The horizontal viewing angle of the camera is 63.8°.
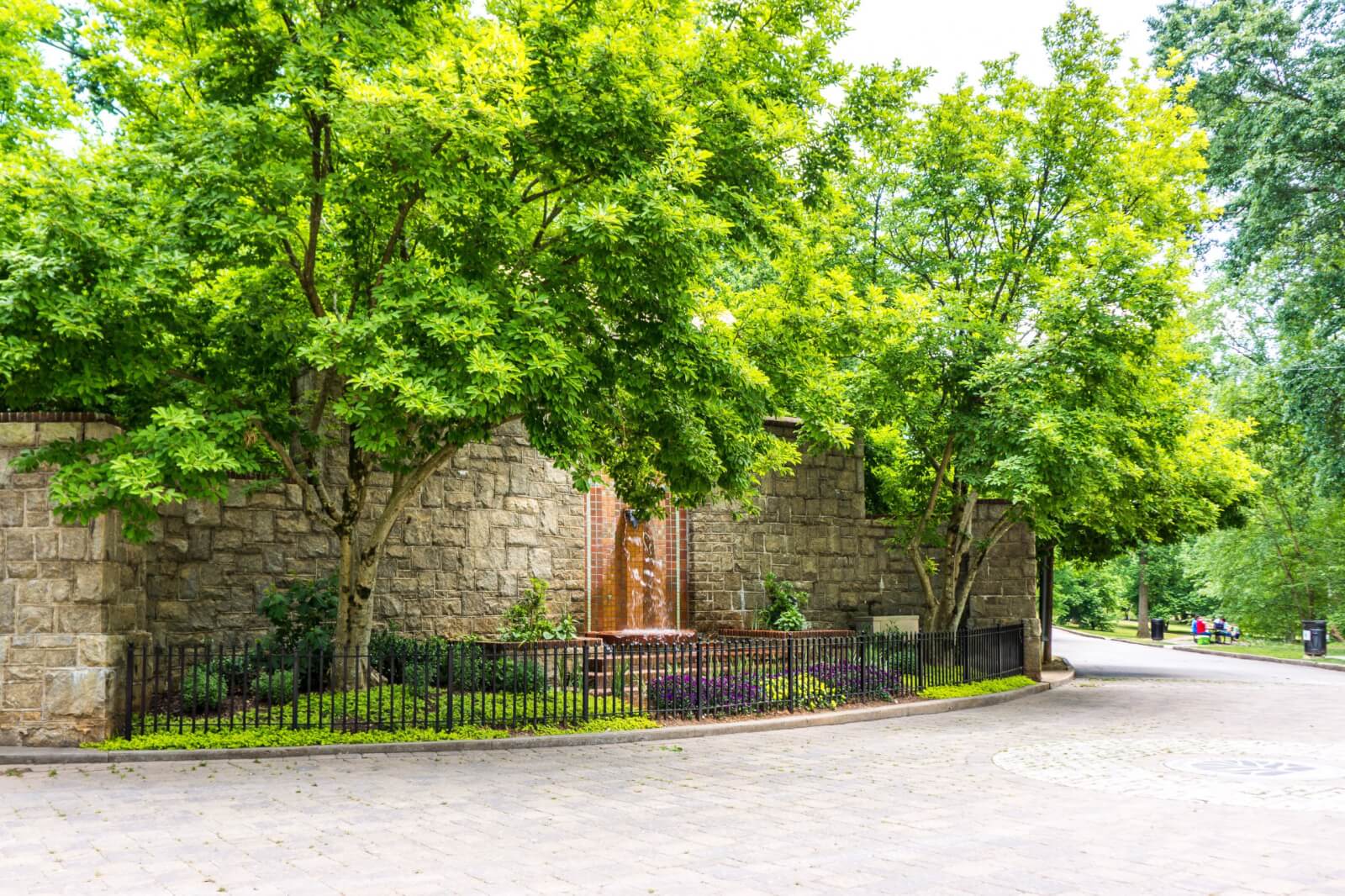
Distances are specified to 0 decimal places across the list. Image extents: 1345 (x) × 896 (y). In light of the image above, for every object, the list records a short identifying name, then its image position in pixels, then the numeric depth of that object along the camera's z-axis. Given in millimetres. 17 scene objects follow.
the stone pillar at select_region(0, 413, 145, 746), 10742
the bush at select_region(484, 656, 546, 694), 13086
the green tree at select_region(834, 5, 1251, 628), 16453
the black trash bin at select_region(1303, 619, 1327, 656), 32688
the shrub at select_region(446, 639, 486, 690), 12195
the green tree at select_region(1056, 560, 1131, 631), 59000
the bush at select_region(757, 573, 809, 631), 19938
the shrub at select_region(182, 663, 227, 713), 11625
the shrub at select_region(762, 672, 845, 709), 14866
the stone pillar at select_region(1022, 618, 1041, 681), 21688
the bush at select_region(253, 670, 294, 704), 11883
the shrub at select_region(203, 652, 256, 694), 12414
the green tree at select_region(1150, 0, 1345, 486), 27016
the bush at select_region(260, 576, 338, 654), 13711
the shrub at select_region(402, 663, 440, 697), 12336
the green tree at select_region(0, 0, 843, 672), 9727
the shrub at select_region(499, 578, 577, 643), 16547
